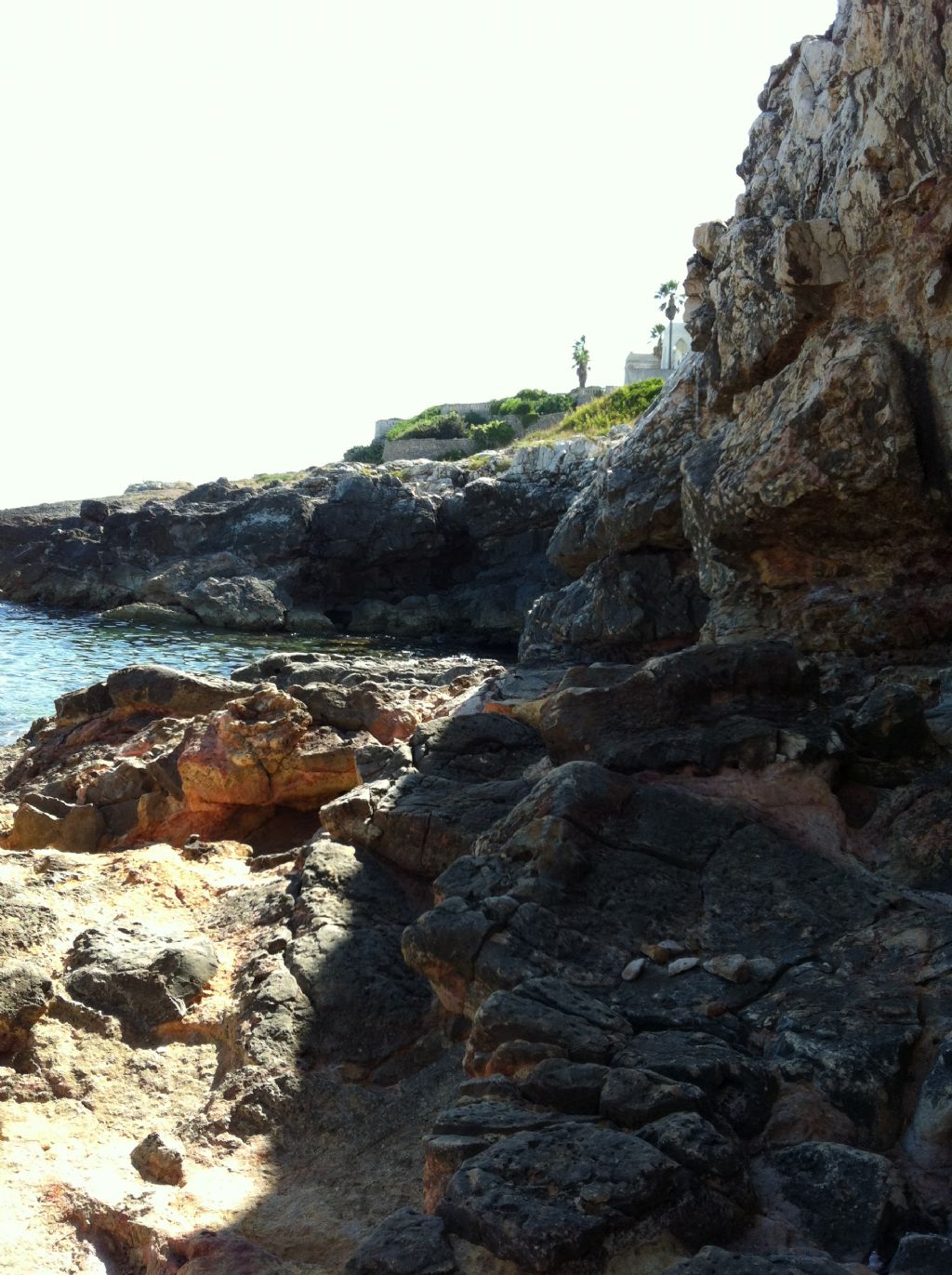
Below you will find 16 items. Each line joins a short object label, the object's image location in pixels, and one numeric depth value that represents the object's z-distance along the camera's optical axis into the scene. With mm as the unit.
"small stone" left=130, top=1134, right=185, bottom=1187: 5027
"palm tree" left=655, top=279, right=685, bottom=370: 74188
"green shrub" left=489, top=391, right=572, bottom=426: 72875
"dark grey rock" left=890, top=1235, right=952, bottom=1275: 3188
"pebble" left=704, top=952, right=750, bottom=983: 5121
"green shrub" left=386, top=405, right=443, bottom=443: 78375
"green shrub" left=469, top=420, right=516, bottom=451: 71000
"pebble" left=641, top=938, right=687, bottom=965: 5391
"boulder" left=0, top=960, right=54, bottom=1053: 6039
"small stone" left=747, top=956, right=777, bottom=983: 5109
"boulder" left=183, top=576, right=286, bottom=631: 44938
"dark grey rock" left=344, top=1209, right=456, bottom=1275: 3576
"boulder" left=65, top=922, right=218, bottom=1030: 6480
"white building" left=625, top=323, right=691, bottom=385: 71581
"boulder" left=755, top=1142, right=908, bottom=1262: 3527
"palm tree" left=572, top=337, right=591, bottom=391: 85338
